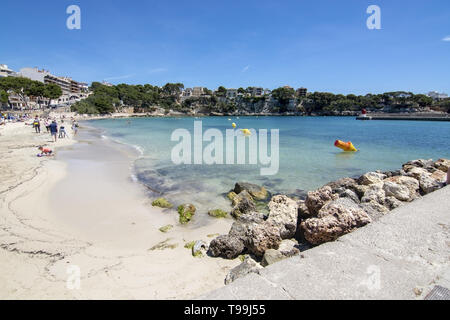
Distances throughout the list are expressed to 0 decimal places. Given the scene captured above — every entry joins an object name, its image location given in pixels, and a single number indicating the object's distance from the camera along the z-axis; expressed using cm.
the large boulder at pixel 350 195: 594
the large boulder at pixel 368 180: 778
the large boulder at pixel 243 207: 698
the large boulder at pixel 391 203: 535
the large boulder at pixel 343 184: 707
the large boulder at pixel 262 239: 439
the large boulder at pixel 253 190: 862
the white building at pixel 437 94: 14848
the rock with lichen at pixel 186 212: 660
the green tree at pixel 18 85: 6250
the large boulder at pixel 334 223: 381
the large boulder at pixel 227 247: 462
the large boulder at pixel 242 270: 355
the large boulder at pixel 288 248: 399
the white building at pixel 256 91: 16262
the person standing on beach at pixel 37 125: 2667
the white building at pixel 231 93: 15438
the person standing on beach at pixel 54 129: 2049
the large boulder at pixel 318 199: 564
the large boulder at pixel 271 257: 384
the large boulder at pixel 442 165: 970
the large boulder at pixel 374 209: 443
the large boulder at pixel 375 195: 562
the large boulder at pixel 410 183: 647
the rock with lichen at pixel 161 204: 761
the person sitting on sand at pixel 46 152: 1445
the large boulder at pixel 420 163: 1079
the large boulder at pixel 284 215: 496
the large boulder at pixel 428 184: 640
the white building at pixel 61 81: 10106
